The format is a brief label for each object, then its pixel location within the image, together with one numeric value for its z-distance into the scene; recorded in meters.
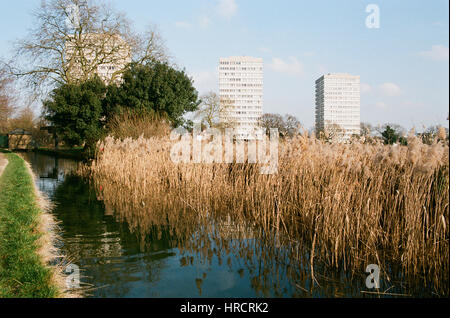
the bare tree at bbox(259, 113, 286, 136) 33.44
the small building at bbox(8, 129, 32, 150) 35.28
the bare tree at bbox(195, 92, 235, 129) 35.09
